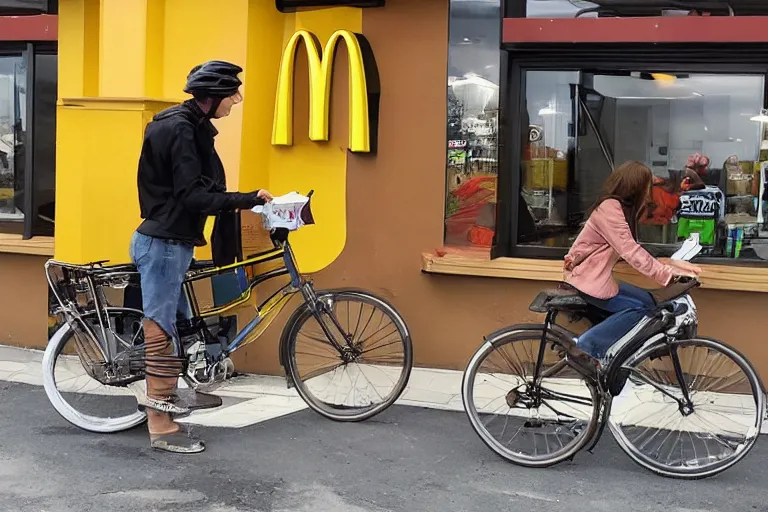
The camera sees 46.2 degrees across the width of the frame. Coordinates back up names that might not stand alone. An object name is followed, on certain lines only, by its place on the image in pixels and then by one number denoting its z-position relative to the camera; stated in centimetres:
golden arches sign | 623
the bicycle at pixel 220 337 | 499
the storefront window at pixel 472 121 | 626
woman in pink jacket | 446
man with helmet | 467
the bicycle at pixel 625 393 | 436
